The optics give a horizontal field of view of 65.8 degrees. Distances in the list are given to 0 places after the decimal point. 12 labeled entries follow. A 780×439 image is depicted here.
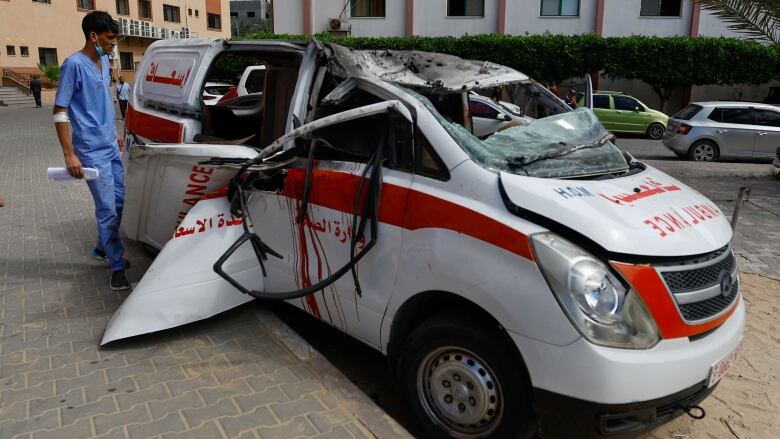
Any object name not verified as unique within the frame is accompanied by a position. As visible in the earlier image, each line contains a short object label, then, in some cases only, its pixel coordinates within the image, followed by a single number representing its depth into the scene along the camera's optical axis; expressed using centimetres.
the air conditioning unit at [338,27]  2786
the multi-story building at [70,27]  3803
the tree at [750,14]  951
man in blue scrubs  422
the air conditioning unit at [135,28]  4556
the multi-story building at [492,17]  2580
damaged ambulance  246
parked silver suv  1385
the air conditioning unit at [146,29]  4662
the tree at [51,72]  3641
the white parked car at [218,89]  1648
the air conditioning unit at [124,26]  4460
